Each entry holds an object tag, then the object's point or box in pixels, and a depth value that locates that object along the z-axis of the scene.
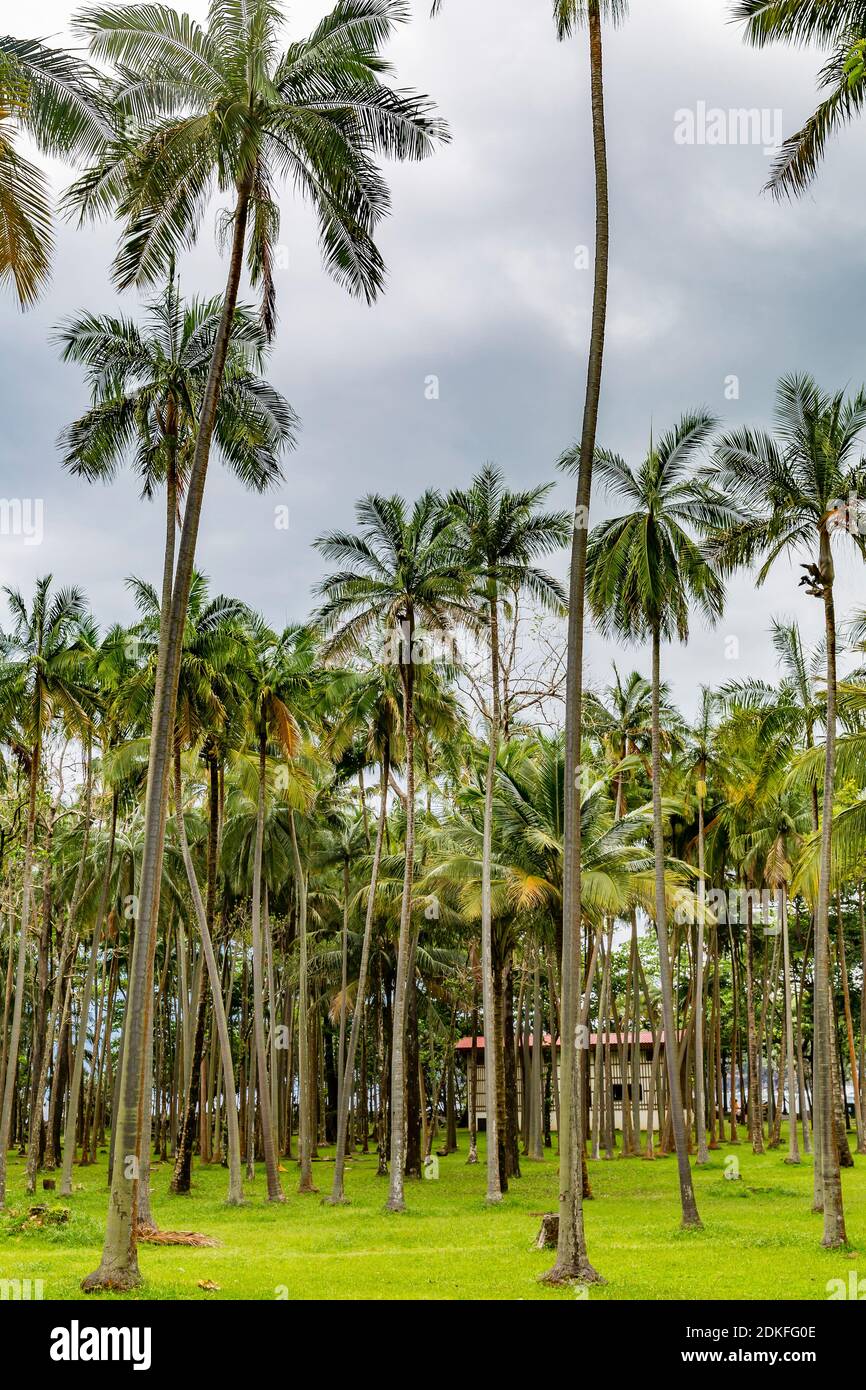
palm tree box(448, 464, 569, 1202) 29.33
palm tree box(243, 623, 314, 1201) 28.55
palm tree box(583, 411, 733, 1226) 24.22
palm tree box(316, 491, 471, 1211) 27.89
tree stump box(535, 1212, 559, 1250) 18.50
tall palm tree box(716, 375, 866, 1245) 20.00
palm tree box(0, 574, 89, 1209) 28.03
